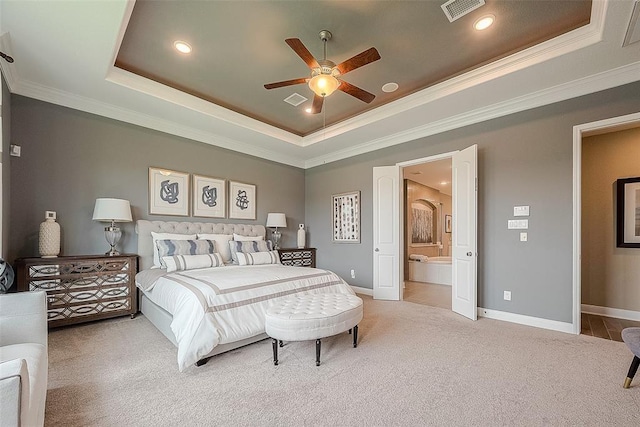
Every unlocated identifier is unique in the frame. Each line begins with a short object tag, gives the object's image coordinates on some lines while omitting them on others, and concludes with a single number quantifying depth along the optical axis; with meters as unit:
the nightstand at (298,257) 5.35
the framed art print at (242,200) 5.12
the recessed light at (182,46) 2.82
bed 2.34
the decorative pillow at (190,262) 3.53
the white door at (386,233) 4.73
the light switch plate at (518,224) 3.51
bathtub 6.29
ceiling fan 2.34
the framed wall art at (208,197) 4.64
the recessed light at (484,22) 2.49
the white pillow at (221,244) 4.37
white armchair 0.89
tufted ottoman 2.31
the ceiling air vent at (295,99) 3.90
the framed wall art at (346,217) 5.44
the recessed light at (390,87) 3.63
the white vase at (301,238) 5.96
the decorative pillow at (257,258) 4.13
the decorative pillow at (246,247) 4.28
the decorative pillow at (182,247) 3.70
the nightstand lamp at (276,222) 5.43
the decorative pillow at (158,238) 3.84
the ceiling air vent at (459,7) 2.31
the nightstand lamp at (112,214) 3.45
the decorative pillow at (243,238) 4.62
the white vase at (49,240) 3.13
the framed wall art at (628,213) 3.71
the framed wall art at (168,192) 4.18
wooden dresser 2.98
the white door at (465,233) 3.67
